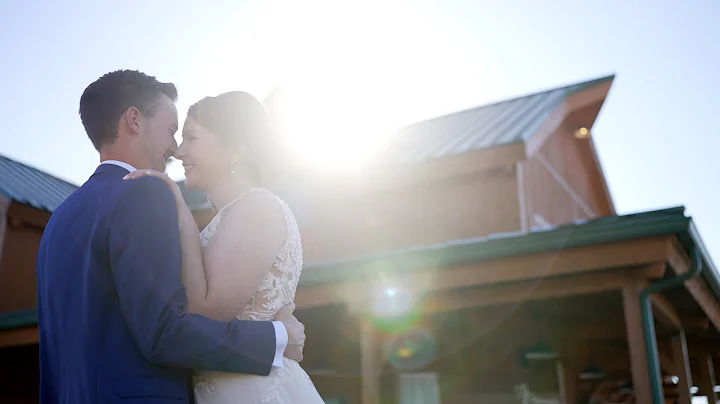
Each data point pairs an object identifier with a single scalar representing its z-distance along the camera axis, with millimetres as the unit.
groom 2121
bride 2326
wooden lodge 6516
